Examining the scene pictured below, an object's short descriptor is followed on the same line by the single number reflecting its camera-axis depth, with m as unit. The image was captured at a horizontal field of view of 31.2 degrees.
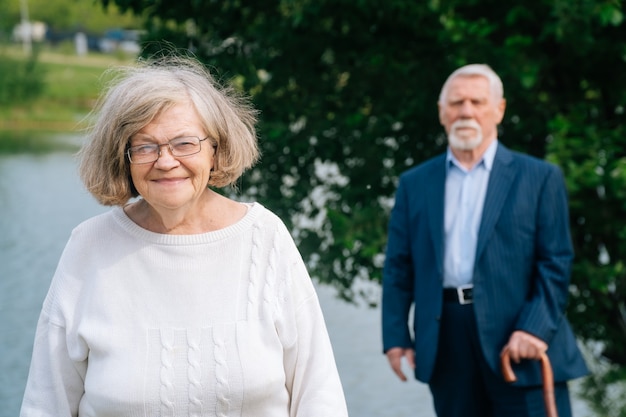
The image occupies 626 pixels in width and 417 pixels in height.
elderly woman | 2.59
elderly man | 4.32
